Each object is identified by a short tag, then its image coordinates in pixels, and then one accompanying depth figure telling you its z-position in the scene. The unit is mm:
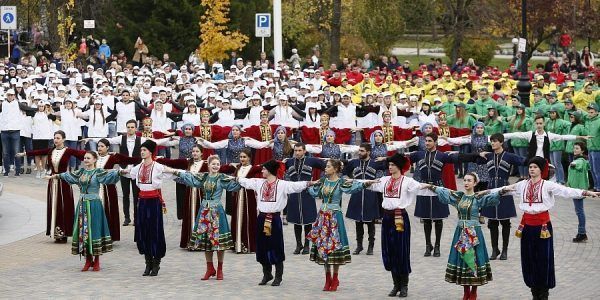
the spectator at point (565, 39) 49094
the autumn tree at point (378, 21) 55969
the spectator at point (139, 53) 48094
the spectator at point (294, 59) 47962
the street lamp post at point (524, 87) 35250
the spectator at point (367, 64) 48031
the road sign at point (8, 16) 43056
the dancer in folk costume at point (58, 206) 22234
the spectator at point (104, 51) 47788
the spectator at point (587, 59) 46644
